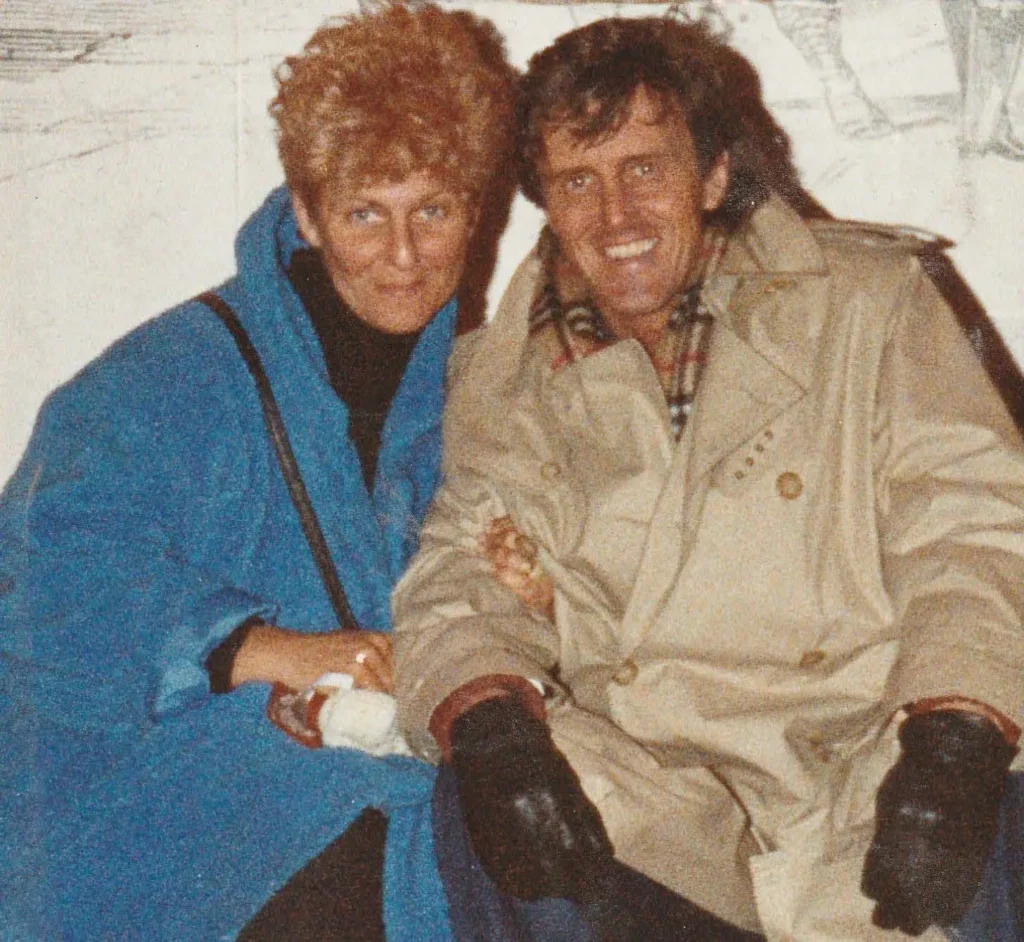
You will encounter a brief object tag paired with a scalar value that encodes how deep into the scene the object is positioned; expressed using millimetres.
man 1317
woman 1483
